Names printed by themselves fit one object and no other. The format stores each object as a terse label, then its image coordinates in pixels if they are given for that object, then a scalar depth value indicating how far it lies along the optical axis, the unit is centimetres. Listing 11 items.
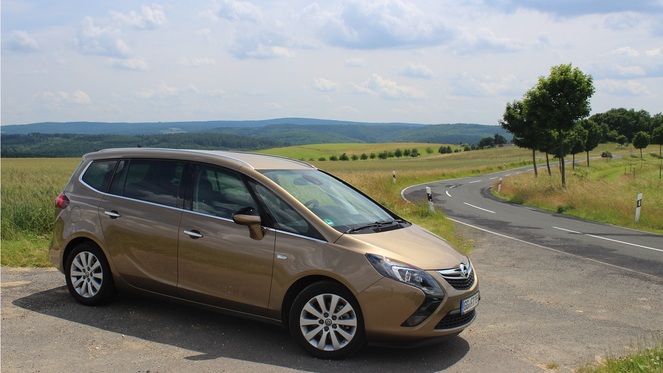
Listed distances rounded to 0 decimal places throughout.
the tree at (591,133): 6734
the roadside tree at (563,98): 2828
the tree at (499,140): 15662
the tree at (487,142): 15460
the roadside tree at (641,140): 8300
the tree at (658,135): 6481
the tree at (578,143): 5579
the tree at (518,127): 4456
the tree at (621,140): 12326
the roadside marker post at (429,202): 1758
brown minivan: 483
